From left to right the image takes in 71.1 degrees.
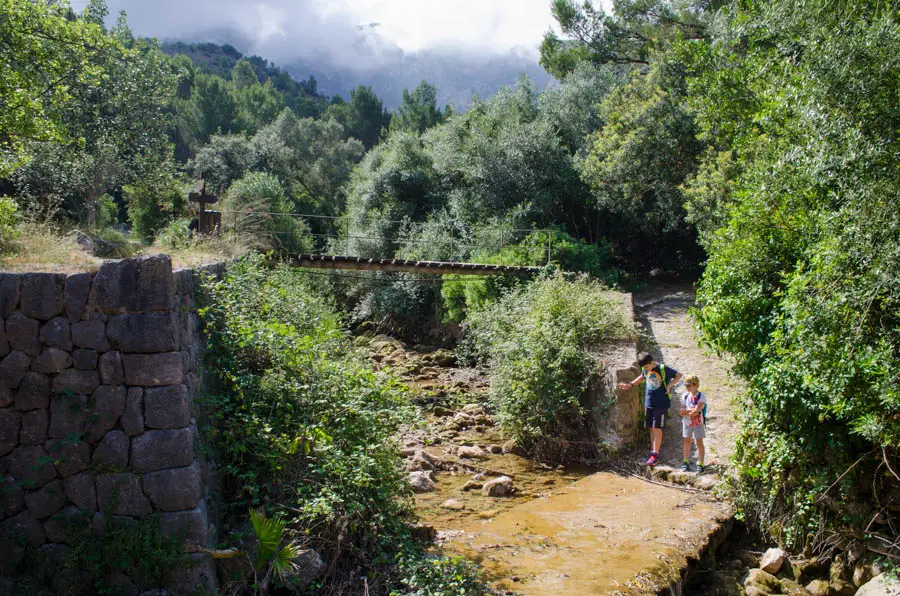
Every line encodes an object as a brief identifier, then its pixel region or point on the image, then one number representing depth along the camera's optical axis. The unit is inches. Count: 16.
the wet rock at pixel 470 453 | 391.9
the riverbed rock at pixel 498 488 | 324.8
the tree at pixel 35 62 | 316.5
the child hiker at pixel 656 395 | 335.0
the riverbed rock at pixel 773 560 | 238.2
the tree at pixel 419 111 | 1680.6
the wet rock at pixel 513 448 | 399.2
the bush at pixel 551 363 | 382.6
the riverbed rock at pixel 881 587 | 198.7
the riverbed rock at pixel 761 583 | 224.8
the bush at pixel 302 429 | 223.5
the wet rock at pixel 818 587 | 224.7
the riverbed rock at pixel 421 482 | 326.0
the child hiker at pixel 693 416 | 311.7
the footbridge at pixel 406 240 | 687.1
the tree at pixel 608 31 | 868.0
